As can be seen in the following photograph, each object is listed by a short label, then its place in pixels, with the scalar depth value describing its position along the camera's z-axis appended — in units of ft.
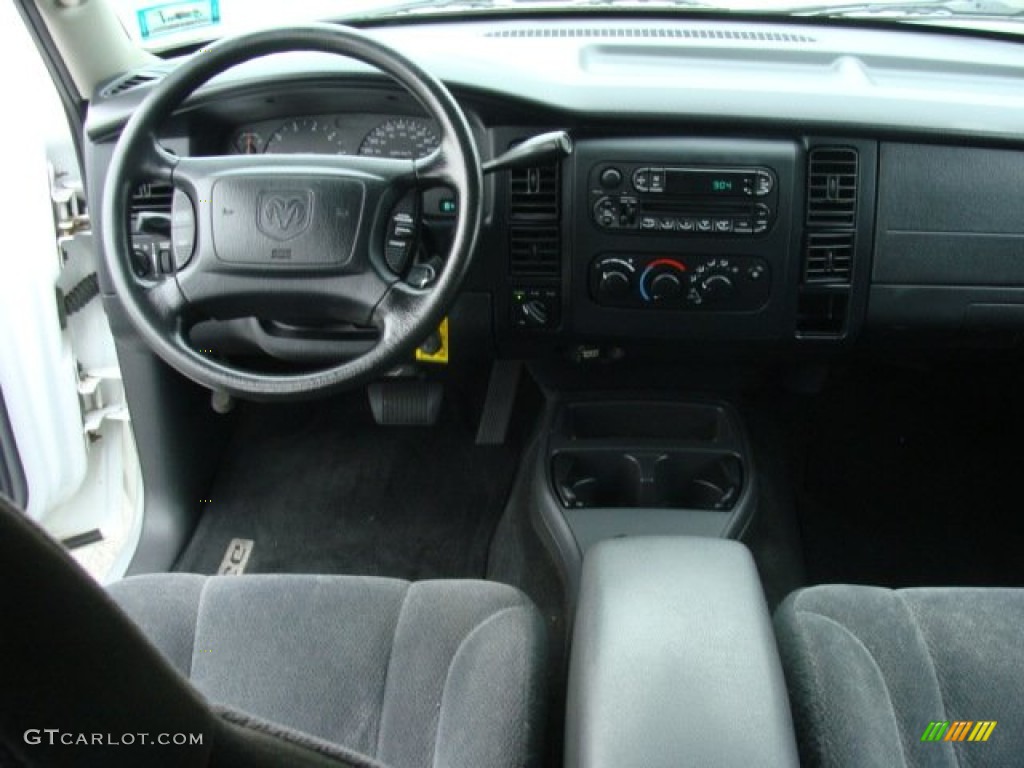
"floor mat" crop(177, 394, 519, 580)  7.15
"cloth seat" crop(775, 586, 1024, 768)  3.77
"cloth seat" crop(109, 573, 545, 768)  4.03
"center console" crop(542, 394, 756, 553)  6.01
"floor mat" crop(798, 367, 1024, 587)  6.97
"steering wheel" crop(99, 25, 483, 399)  4.32
